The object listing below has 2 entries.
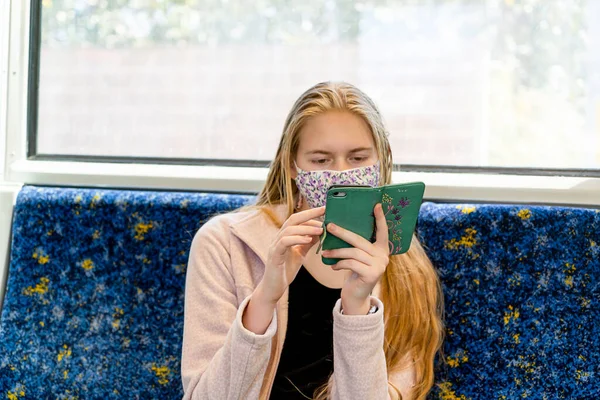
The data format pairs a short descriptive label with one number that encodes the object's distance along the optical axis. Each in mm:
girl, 1362
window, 1797
